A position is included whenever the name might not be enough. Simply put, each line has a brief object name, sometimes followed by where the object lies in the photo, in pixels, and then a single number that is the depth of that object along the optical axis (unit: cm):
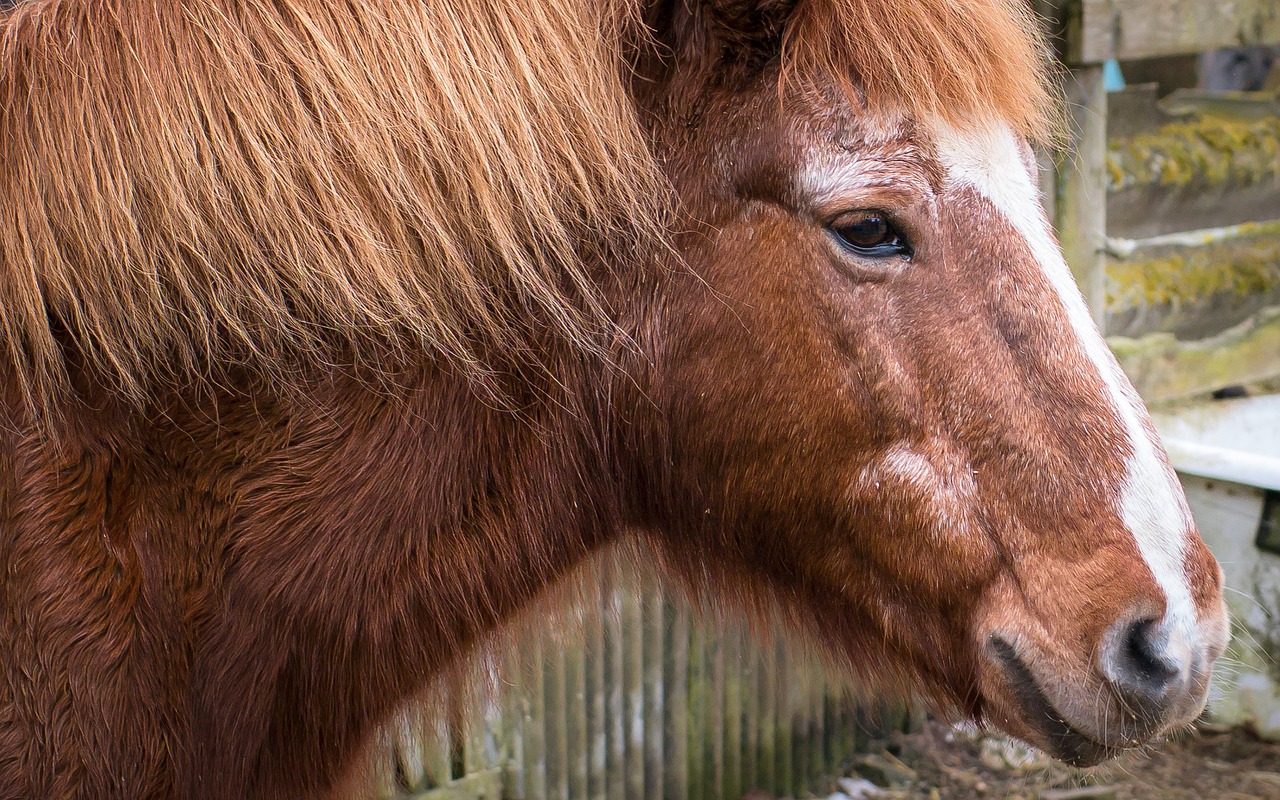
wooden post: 394
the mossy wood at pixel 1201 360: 466
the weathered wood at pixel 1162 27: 379
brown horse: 144
